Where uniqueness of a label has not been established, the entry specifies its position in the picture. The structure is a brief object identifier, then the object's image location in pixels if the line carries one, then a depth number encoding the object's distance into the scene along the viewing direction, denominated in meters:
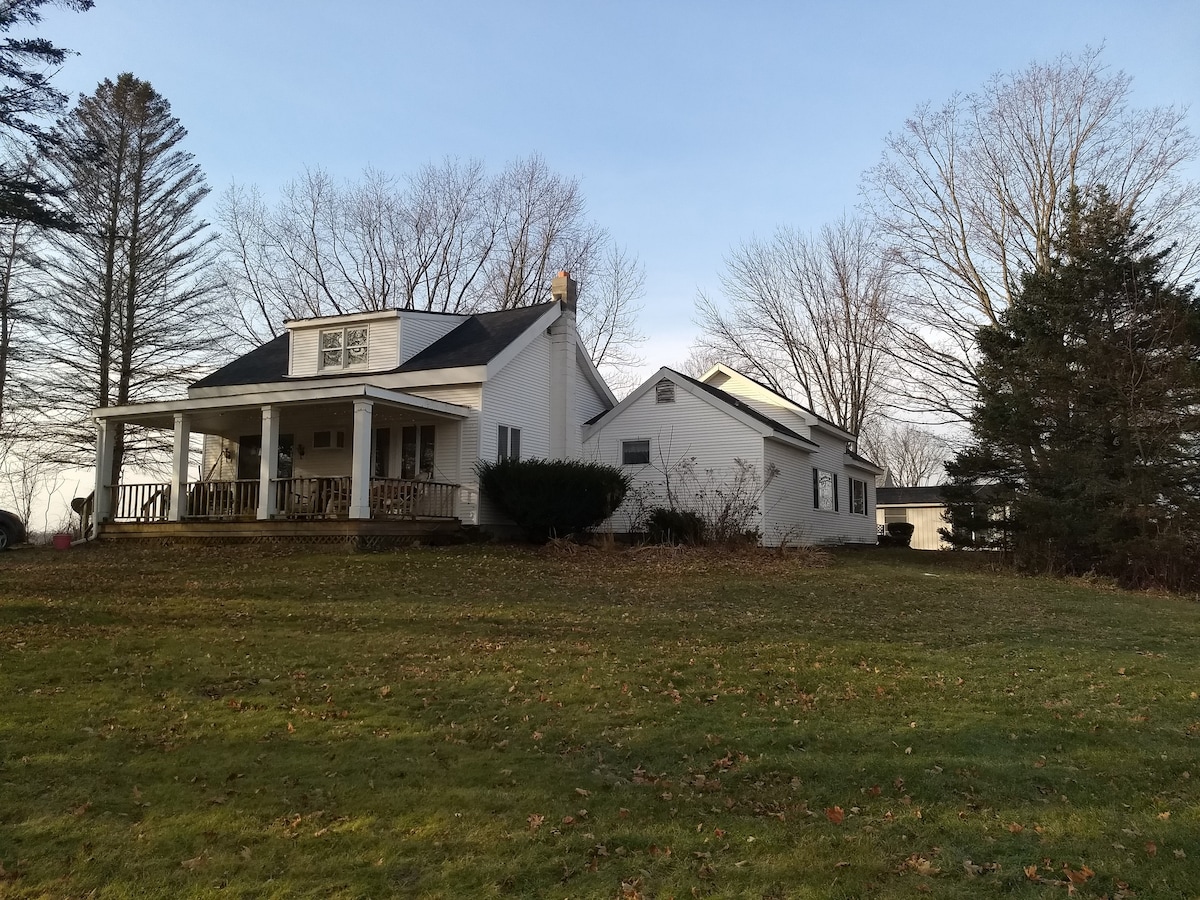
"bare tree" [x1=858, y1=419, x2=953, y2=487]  70.83
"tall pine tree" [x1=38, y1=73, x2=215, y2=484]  27.05
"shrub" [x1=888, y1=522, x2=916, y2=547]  34.49
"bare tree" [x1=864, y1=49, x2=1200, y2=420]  26.72
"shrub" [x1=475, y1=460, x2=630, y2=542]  18.78
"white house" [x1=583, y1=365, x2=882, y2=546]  21.66
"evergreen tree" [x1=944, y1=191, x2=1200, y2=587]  17.88
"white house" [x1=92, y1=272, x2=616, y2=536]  18.03
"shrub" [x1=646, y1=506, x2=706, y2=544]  20.11
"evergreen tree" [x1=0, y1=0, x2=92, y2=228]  12.00
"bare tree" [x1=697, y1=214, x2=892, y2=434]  38.31
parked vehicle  20.50
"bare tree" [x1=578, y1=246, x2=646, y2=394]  40.12
